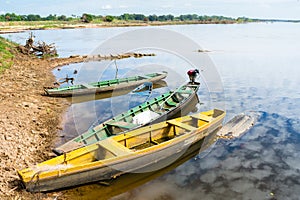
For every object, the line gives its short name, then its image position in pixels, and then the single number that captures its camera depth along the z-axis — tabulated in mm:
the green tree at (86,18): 106688
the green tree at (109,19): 113500
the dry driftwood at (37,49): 30344
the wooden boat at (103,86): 18042
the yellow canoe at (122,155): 7867
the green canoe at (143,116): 10334
